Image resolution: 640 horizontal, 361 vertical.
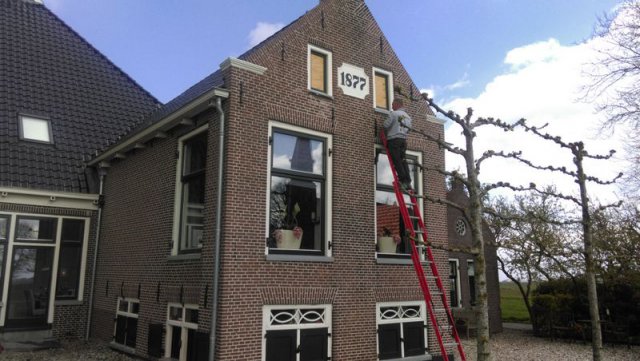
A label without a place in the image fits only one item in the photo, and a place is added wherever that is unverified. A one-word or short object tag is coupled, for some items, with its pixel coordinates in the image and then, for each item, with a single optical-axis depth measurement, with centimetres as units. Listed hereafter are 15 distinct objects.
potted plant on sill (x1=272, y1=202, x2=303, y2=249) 897
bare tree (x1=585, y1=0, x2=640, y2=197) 1136
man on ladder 1024
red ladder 898
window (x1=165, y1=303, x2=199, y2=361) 891
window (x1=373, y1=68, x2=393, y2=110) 1123
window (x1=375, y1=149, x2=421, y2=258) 1049
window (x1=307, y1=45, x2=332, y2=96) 1014
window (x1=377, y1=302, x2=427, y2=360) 997
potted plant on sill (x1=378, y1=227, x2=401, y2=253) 1044
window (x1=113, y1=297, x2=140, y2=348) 1096
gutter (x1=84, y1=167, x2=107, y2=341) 1303
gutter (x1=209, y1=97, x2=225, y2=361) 792
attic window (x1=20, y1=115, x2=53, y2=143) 1401
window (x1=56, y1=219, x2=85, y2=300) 1322
